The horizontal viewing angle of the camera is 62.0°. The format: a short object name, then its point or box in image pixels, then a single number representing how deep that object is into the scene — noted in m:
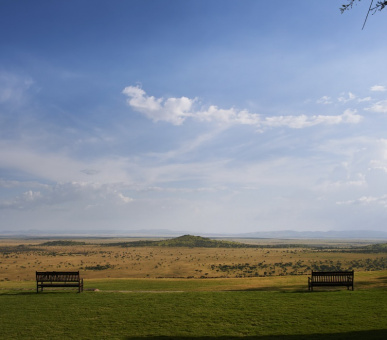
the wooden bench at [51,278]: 20.52
